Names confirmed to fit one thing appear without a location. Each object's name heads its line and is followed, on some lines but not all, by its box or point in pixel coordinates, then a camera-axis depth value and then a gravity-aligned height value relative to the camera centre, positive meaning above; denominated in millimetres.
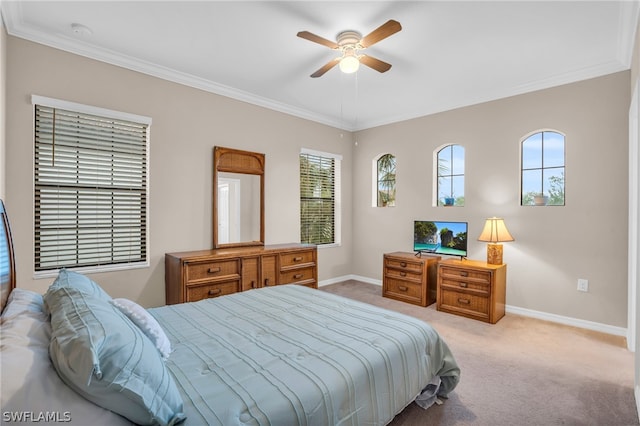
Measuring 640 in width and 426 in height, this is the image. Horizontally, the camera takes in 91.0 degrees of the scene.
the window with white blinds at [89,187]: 2830 +222
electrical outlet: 3441 -787
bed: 888 -682
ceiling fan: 2363 +1350
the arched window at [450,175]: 4543 +544
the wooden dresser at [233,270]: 3201 -674
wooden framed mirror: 3961 +175
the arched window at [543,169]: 3703 +526
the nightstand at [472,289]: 3574 -913
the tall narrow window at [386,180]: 5305 +540
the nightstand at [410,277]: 4219 -919
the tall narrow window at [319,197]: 5062 +237
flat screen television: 4219 -357
